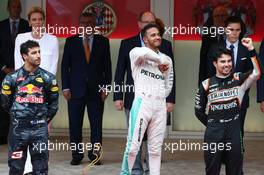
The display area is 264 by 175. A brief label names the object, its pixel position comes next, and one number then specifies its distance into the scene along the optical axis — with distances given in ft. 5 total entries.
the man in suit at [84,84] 64.03
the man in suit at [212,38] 65.48
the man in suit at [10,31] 71.20
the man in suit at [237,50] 56.85
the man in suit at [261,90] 57.88
